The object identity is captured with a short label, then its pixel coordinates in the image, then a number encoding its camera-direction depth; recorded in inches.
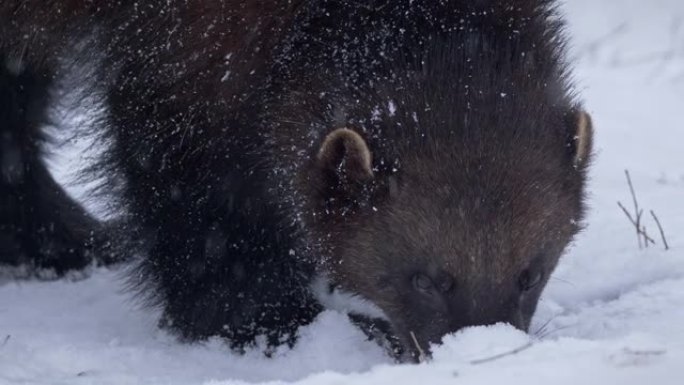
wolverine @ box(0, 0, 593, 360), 322.3
